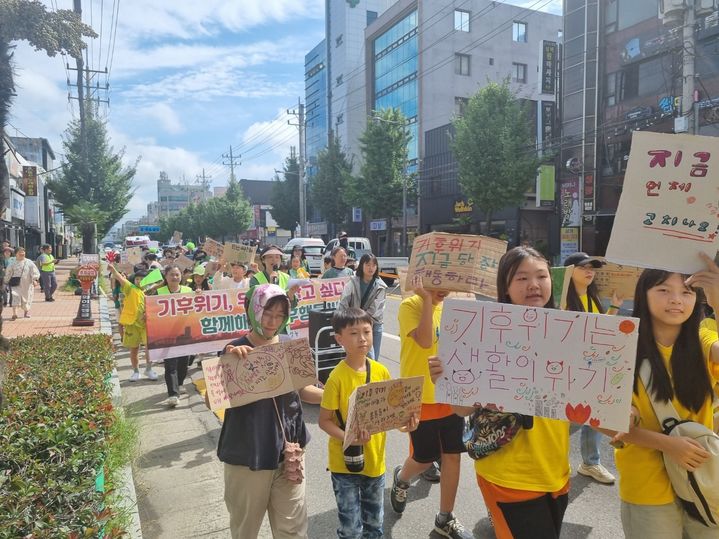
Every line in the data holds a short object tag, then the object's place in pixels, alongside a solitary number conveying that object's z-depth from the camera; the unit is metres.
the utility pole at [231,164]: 69.03
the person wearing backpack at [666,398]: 2.11
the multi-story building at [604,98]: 23.31
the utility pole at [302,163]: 39.62
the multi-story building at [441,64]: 36.97
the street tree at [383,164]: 34.88
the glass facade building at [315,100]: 65.12
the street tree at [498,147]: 25.25
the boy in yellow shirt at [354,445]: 2.83
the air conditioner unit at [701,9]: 14.99
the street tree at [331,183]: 42.19
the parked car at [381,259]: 20.70
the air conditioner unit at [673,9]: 15.02
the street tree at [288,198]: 50.03
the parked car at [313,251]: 23.52
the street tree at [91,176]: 27.66
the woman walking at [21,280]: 12.91
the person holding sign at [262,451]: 2.66
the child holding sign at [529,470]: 2.27
